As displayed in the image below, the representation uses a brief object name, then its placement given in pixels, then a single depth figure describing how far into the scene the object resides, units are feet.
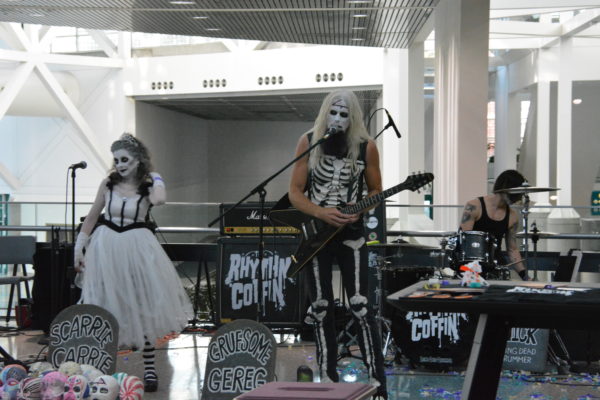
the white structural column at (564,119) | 59.36
